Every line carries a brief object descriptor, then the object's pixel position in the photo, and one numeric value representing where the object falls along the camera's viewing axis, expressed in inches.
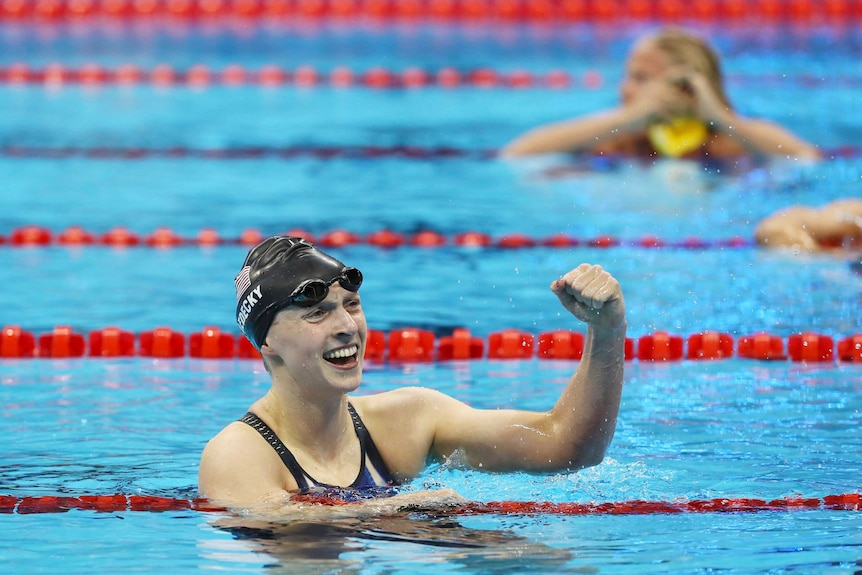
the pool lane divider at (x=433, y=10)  965.8
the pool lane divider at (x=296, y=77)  823.1
